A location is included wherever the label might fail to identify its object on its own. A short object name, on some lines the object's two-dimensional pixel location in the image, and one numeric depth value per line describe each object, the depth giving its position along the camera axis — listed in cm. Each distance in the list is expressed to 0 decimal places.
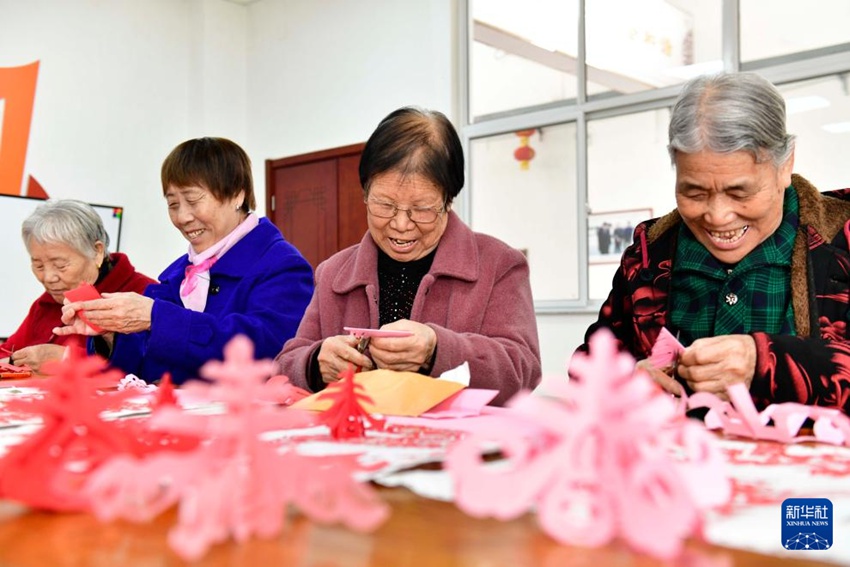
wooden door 593
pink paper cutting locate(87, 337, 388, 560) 43
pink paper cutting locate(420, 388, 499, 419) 106
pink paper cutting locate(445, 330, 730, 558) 40
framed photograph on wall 495
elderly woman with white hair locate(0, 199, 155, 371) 269
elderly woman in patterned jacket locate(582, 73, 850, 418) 136
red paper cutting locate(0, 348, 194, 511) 51
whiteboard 512
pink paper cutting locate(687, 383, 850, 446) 80
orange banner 524
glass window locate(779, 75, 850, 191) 416
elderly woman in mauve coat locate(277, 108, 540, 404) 163
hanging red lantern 532
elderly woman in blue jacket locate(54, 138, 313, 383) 190
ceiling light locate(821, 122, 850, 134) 414
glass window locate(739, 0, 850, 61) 418
